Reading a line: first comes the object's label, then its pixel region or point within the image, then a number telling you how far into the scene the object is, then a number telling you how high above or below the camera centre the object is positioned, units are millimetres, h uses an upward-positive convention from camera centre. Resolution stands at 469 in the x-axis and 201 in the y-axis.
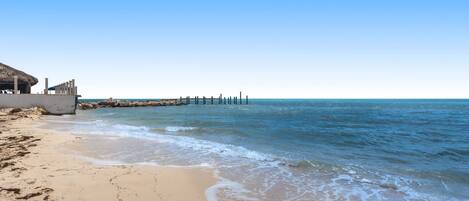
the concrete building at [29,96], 37103 +285
